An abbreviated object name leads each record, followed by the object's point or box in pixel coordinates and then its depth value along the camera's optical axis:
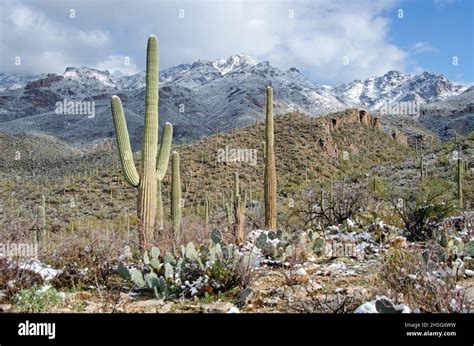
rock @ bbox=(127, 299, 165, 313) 3.42
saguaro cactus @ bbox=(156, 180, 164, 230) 9.32
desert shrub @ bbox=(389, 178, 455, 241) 6.46
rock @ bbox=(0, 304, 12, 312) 3.34
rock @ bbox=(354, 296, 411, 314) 2.58
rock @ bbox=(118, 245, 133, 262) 5.13
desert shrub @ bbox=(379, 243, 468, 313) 2.75
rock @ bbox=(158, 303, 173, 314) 3.43
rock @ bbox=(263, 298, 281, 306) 3.50
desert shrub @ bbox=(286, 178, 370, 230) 8.36
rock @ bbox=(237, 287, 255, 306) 3.50
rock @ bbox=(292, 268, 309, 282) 4.21
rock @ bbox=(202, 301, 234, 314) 3.24
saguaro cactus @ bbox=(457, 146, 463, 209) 12.39
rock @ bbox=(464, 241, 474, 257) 4.50
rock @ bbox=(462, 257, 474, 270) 4.29
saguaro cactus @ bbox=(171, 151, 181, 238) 9.75
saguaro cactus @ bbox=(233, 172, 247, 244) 6.25
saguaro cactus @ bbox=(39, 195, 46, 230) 11.11
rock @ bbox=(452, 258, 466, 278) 3.82
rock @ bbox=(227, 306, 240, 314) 3.01
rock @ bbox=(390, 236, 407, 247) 5.66
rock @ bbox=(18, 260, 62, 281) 4.16
